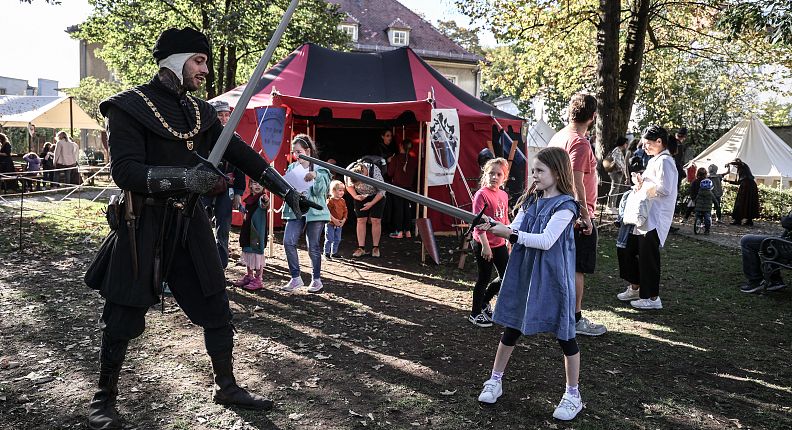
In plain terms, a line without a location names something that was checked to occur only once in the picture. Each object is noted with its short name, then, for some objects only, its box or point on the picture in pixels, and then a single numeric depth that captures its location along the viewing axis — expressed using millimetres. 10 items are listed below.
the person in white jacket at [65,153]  16812
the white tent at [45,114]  22961
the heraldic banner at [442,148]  9688
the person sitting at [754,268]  7200
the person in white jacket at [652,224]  5758
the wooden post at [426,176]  9212
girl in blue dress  3518
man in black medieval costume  3043
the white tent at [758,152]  19781
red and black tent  9930
